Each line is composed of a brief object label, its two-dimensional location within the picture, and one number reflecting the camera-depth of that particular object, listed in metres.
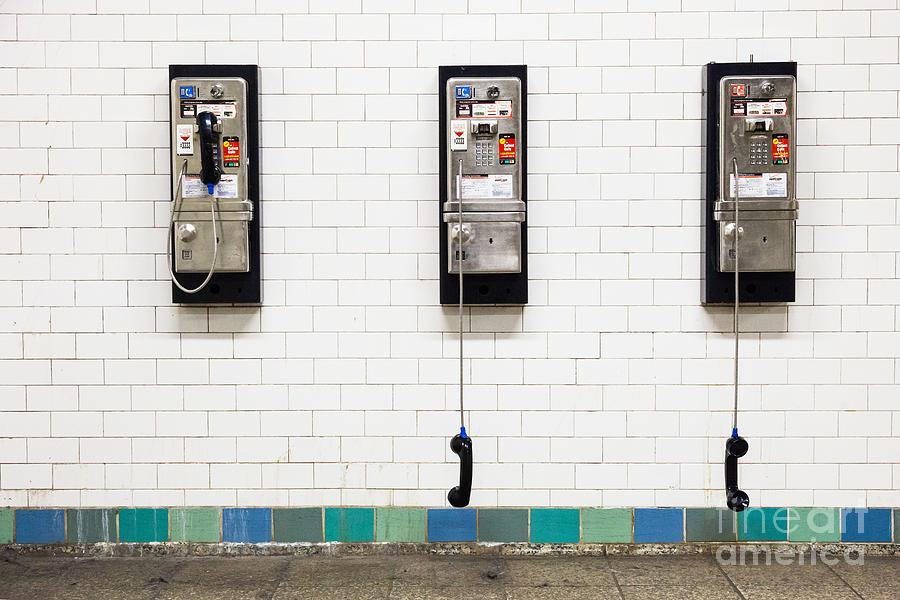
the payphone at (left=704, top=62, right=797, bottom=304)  3.00
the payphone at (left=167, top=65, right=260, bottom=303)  3.02
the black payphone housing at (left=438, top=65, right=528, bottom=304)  3.04
